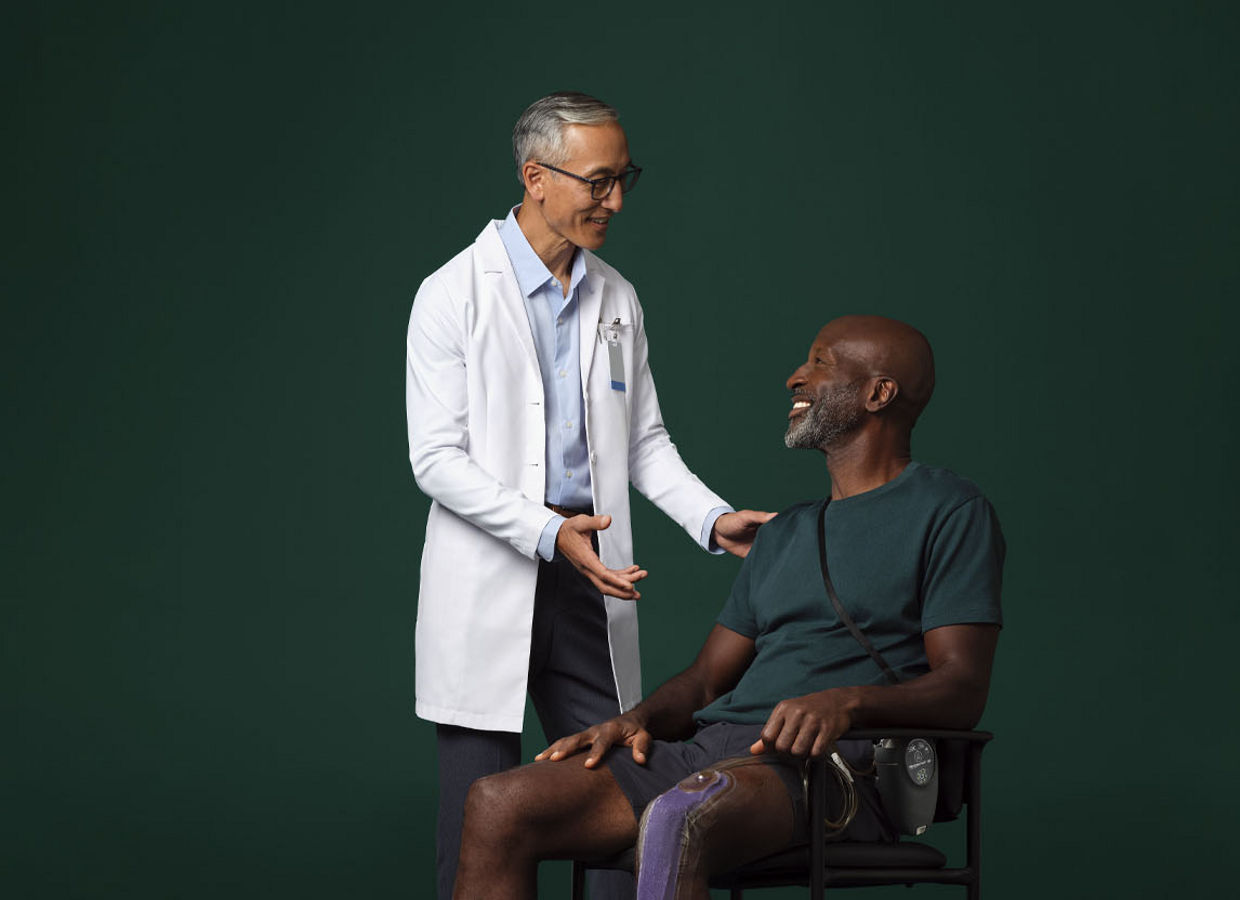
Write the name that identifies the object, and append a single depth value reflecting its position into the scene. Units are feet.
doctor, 11.66
